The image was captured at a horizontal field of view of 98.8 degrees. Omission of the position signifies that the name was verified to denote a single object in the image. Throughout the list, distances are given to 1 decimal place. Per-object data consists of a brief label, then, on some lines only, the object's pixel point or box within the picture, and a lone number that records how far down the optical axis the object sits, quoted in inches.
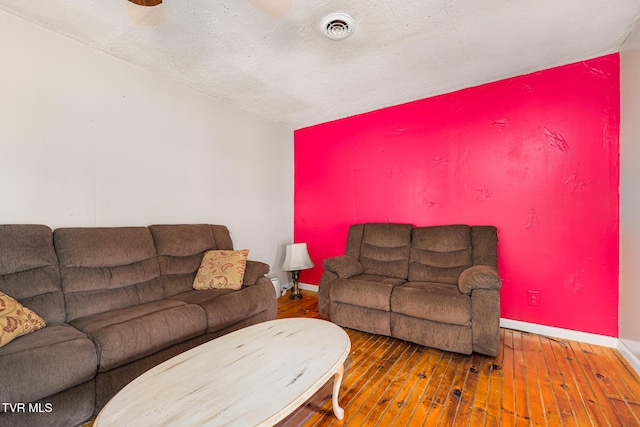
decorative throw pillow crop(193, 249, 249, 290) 95.2
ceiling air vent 71.4
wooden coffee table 36.4
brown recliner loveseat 82.3
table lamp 139.3
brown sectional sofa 49.7
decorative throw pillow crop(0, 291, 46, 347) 53.1
